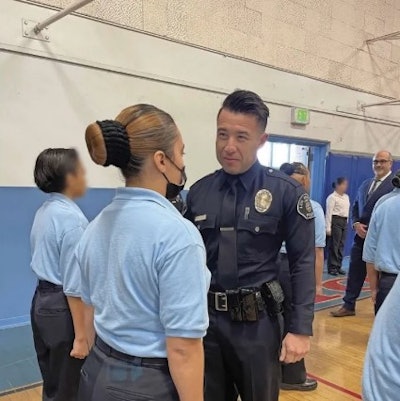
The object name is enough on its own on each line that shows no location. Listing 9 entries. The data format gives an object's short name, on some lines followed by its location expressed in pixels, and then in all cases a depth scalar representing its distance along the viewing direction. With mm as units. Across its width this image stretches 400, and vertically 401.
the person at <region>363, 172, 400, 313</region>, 2484
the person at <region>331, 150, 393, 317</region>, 4141
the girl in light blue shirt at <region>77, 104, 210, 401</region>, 990
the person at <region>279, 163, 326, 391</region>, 2101
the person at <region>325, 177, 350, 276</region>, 6676
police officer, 1583
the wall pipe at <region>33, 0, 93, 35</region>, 3550
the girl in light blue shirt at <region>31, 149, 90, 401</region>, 1727
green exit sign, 6340
